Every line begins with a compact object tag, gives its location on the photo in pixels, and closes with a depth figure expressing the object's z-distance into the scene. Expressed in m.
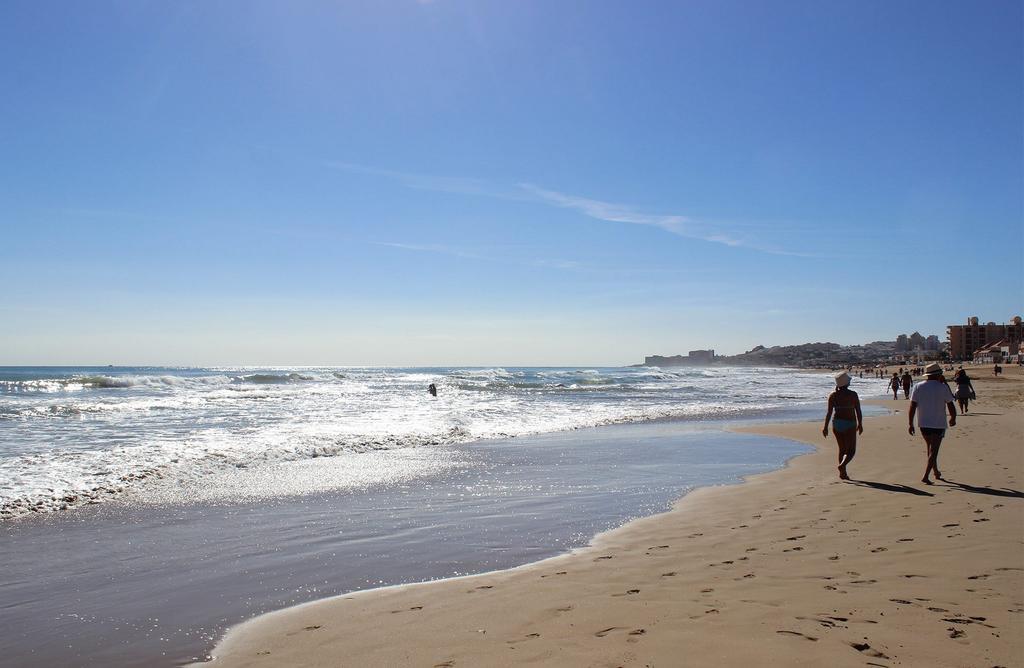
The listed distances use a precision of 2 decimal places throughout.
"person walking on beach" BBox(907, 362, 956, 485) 10.00
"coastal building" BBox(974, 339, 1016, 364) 104.12
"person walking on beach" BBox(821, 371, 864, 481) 10.66
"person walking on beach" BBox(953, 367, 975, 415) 22.95
